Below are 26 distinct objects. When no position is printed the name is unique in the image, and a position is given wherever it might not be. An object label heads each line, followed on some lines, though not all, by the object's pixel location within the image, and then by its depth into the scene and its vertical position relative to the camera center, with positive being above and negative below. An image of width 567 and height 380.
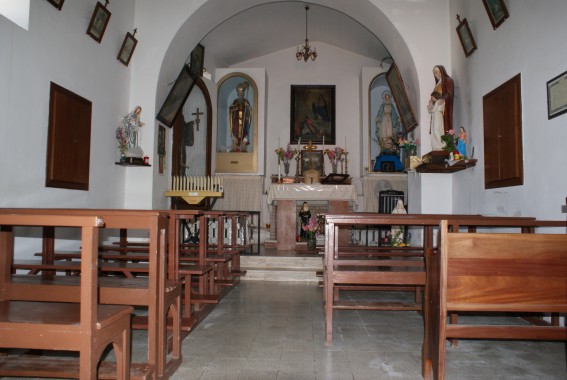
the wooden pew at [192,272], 2.85 -0.54
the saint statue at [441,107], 5.42 +1.36
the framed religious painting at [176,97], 6.58 +1.85
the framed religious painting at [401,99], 6.41 +1.83
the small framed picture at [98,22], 5.17 +2.37
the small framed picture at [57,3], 4.43 +2.20
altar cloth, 7.16 +0.29
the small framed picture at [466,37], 5.18 +2.21
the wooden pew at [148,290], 2.14 -0.46
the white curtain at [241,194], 9.38 +0.33
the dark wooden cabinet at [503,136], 4.13 +0.80
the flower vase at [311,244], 7.06 -0.60
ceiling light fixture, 8.59 +3.28
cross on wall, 8.66 +1.94
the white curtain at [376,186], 9.18 +0.53
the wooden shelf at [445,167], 5.04 +0.56
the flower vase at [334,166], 9.46 +0.99
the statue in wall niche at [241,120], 9.68 +2.09
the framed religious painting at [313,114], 10.06 +2.32
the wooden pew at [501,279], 1.92 -0.32
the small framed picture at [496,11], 4.38 +2.17
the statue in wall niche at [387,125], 9.39 +1.97
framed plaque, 3.39 +0.97
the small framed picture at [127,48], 5.96 +2.34
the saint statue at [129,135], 5.83 +1.03
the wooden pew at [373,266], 3.10 -0.47
